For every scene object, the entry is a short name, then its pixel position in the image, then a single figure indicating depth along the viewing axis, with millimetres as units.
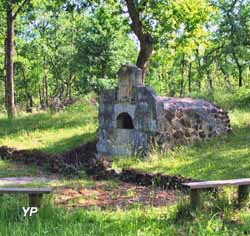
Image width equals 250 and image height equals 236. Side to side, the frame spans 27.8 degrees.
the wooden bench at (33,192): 6695
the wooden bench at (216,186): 6562
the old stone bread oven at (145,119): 12695
